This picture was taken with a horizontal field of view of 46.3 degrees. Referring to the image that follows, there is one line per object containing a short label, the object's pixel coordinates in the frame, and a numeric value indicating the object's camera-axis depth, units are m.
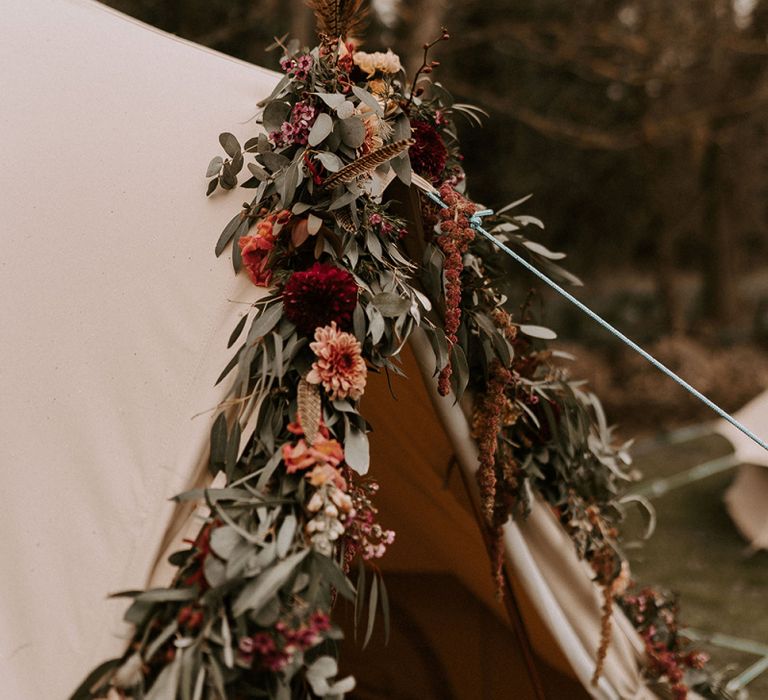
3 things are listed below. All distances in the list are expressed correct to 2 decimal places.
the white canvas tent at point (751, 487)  4.79
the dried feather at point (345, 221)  1.97
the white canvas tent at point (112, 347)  1.89
